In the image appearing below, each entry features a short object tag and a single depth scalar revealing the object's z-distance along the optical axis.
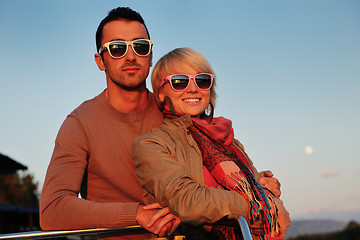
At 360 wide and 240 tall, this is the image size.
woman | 2.26
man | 2.99
